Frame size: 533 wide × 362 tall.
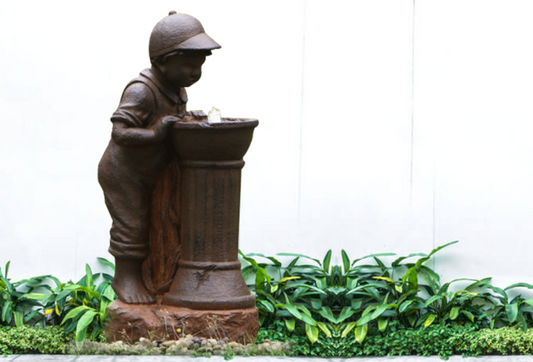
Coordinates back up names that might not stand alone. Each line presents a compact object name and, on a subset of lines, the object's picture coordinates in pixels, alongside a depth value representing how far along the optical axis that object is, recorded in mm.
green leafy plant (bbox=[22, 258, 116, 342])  6445
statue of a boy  5766
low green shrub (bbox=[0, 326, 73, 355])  6379
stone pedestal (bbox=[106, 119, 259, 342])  5867
